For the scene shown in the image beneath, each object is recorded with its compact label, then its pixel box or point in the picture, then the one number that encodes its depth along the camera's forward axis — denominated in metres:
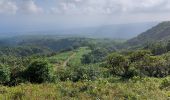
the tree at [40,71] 17.93
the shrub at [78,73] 23.96
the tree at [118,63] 22.27
